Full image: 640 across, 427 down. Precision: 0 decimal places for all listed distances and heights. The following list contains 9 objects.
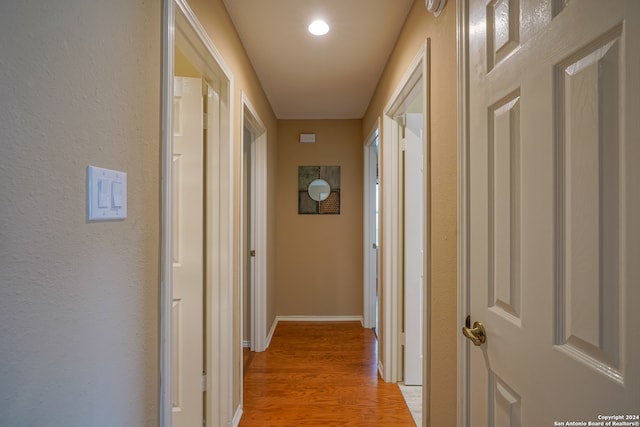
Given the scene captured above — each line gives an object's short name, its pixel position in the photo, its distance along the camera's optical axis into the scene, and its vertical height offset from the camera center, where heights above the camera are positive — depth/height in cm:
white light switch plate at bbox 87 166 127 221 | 71 +5
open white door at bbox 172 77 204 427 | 168 -21
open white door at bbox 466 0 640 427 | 52 +1
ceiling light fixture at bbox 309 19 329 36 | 186 +117
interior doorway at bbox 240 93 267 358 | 300 -21
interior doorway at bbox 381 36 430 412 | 236 -23
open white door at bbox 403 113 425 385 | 235 -18
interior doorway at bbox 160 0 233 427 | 168 -17
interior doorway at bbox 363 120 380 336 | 361 -26
